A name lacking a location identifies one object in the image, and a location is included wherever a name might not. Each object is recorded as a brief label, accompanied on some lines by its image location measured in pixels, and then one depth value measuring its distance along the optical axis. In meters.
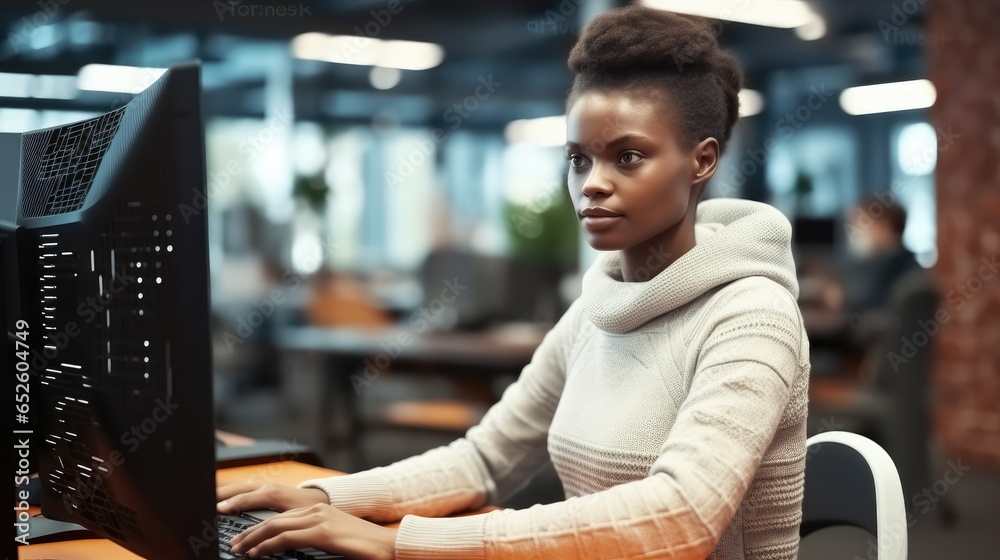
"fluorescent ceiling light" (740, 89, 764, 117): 7.70
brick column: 5.17
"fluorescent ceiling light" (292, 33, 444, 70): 8.00
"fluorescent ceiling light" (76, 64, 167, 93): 6.70
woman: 1.01
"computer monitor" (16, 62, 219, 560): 0.87
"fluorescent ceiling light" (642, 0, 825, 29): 6.44
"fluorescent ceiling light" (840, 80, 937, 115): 6.17
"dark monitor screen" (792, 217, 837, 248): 5.58
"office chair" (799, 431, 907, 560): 1.23
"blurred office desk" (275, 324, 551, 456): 4.43
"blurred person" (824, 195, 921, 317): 4.53
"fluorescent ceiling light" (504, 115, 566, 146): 9.49
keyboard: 1.08
